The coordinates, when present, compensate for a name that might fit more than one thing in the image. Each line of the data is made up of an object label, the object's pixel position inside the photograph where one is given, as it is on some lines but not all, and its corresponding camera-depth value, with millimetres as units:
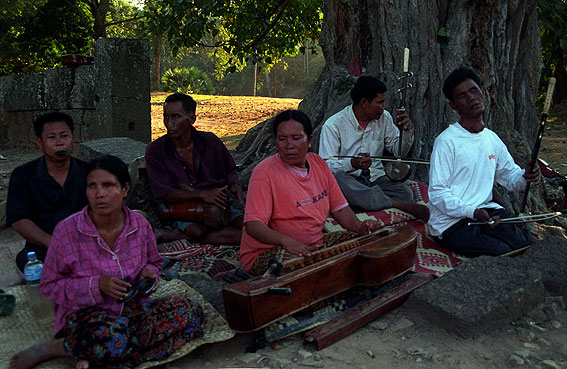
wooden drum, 4570
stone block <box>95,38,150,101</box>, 7141
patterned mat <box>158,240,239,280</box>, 4000
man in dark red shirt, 4543
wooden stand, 2801
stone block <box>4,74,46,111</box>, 8336
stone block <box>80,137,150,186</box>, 5066
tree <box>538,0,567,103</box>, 6266
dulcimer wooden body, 2650
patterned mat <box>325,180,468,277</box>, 3826
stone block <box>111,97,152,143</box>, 7242
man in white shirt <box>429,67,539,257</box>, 3795
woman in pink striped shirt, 2453
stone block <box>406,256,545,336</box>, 2885
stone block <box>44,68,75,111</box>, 7941
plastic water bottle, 3031
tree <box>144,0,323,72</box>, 7121
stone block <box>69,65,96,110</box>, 7609
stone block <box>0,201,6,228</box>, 4969
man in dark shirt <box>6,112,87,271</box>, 3330
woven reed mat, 2625
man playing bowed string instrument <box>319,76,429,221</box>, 4574
